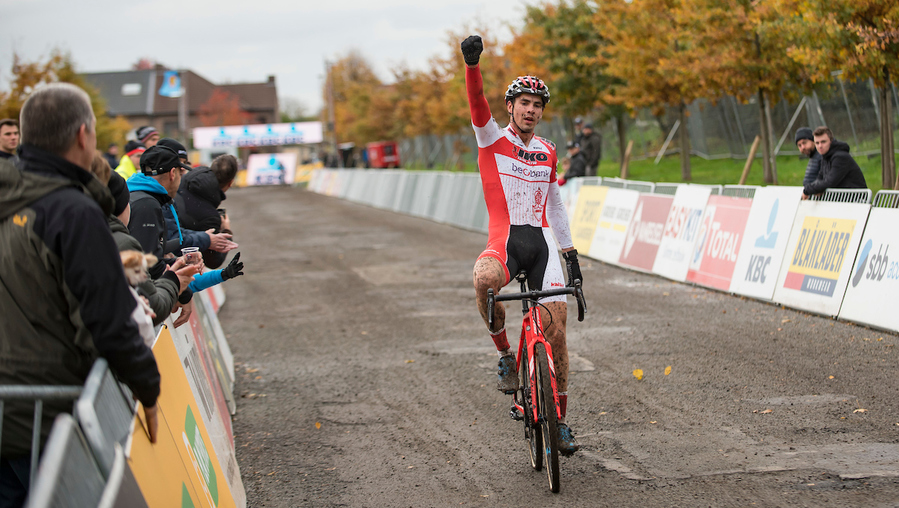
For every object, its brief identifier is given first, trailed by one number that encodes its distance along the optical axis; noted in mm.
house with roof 100438
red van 66625
